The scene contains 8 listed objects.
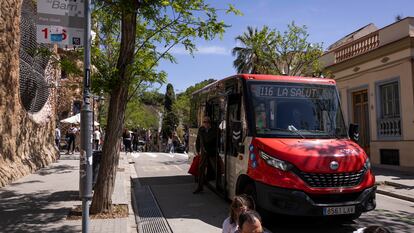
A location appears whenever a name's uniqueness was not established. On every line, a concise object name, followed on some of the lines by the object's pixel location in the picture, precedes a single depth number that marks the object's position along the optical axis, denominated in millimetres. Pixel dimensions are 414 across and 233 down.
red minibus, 6996
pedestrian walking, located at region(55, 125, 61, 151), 24922
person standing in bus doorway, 10727
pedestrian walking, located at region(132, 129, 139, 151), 36100
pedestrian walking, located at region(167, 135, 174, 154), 33938
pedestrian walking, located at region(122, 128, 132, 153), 28484
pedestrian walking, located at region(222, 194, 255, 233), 4398
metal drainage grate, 7820
